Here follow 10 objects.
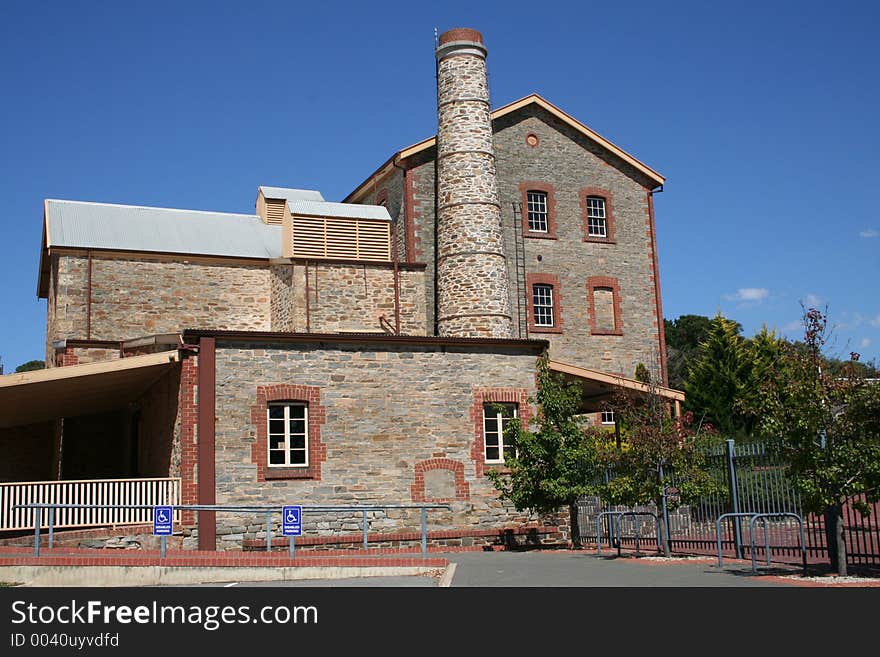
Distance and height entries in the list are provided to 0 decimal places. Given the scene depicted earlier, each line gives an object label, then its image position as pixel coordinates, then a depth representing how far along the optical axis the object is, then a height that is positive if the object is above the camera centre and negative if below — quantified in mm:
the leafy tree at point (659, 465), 15383 +93
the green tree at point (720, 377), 35094 +3425
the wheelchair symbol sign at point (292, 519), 14906 -565
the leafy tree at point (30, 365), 71438 +9568
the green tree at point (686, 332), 66500 +9760
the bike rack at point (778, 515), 12266 -695
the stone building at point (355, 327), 18484 +4478
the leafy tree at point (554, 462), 18266 +242
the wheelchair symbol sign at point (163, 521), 14812 -523
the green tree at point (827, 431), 11586 +423
